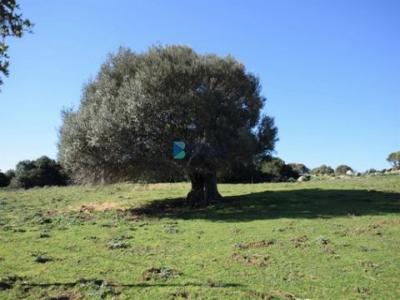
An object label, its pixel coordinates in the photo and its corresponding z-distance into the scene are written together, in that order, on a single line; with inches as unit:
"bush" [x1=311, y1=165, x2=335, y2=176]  3493.1
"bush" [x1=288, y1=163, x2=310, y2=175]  3831.9
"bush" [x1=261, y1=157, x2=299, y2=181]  2594.2
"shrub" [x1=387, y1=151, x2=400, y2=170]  3092.0
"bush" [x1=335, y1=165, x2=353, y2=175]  3309.3
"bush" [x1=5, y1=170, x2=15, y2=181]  3046.3
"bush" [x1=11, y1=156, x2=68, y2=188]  2778.1
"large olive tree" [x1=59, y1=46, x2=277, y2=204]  1105.4
